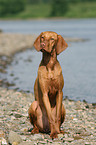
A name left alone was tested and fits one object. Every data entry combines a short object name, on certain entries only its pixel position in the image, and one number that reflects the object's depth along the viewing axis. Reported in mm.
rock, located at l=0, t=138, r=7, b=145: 10464
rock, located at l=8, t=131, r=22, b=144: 10522
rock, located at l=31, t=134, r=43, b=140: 11093
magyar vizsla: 10636
